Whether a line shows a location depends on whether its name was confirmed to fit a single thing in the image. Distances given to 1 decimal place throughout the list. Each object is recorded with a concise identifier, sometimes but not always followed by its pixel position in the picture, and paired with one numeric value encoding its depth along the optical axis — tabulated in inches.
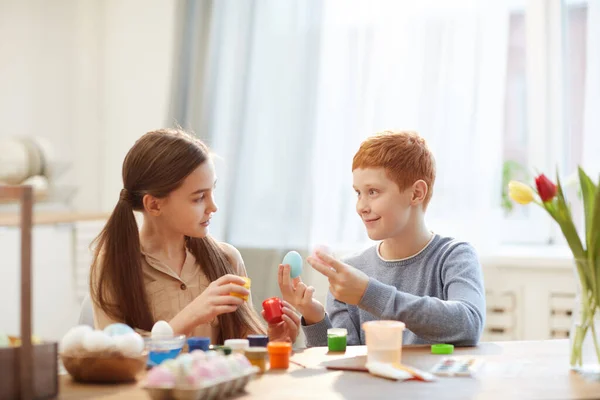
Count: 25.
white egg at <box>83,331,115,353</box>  78.7
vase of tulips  81.2
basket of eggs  78.7
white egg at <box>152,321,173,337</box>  84.2
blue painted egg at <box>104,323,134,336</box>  80.4
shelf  140.4
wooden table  76.2
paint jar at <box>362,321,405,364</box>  82.9
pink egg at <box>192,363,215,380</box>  74.1
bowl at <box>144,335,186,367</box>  82.5
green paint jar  89.3
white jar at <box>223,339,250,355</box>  85.1
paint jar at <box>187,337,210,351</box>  84.6
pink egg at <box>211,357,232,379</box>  75.1
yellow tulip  82.1
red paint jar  91.8
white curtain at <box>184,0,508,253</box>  143.0
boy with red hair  94.9
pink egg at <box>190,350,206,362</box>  75.6
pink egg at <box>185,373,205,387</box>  73.5
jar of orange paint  83.7
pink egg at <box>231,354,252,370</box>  77.3
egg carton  73.1
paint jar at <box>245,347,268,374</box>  82.8
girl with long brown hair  97.2
